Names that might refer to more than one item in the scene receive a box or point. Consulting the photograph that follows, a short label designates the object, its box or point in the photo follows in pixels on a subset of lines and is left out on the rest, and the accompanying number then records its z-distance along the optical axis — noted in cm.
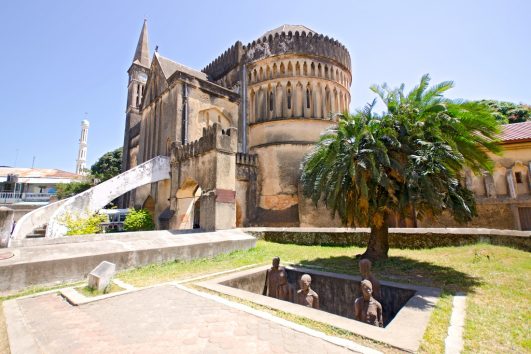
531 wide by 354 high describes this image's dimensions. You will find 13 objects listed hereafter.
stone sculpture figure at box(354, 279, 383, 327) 449
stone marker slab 555
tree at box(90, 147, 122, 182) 4328
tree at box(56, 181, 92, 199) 3881
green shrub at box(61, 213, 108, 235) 1170
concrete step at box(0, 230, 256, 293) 601
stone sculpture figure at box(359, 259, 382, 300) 539
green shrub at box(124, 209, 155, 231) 1739
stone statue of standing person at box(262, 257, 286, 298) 669
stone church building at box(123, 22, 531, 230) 1622
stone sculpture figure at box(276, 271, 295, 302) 642
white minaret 7838
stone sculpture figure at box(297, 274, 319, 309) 547
